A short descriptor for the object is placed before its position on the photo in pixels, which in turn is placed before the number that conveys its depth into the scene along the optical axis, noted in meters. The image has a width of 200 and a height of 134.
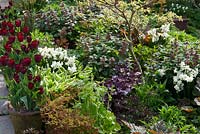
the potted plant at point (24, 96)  3.78
